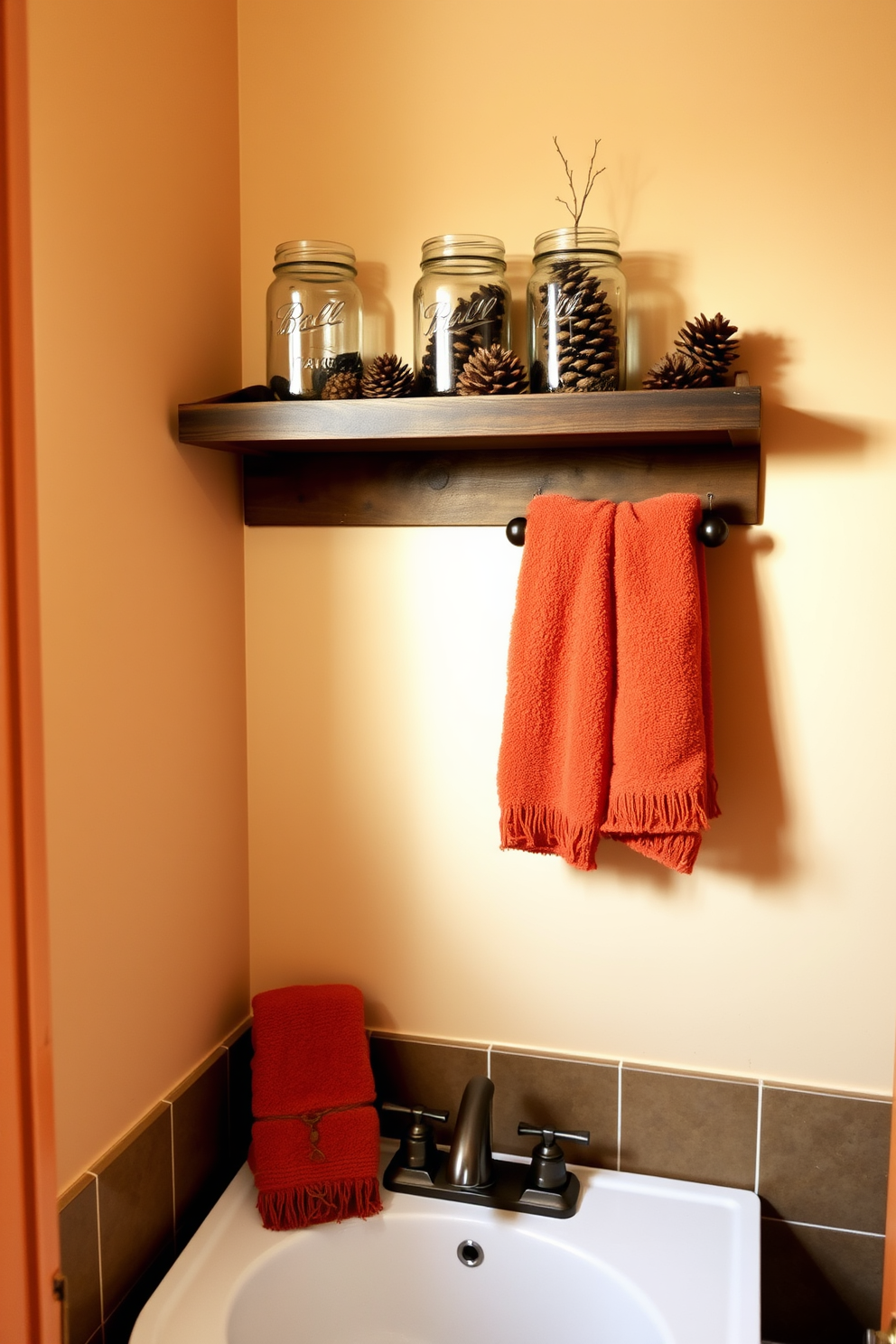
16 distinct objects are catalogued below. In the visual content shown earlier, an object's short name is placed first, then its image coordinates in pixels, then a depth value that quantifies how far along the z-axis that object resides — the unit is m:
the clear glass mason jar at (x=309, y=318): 1.33
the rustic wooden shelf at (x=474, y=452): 1.19
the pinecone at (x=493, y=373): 1.23
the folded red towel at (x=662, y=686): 1.23
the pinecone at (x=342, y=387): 1.29
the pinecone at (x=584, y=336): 1.23
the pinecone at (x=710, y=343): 1.21
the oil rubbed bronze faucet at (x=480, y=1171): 1.33
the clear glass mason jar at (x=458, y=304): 1.28
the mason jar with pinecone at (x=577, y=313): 1.24
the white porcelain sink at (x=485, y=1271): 1.23
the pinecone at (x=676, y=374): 1.20
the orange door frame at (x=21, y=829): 0.62
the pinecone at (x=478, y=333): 1.28
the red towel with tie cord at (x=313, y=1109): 1.34
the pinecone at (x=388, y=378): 1.28
